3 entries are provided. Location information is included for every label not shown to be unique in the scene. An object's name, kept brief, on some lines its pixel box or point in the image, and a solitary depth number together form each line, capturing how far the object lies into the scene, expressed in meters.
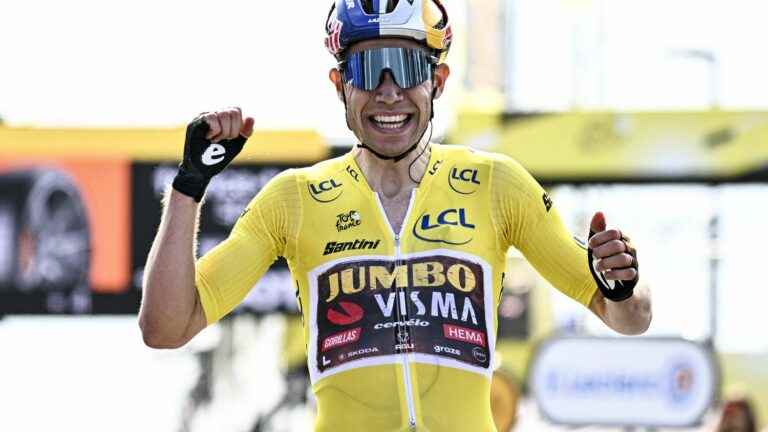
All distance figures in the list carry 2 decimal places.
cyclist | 4.41
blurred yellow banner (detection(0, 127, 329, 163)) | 17.58
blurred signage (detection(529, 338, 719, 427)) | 17.59
